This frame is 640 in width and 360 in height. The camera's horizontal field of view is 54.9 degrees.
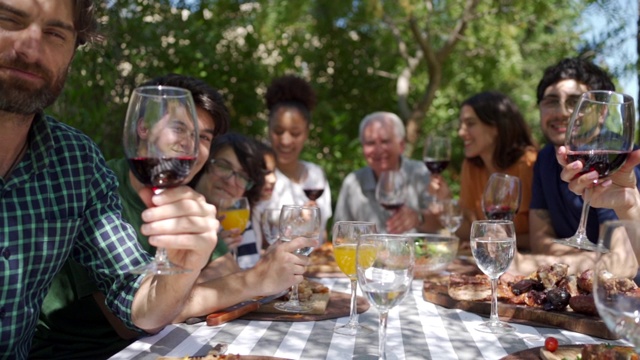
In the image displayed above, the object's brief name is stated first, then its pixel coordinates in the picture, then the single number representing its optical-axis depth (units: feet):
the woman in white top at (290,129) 17.04
